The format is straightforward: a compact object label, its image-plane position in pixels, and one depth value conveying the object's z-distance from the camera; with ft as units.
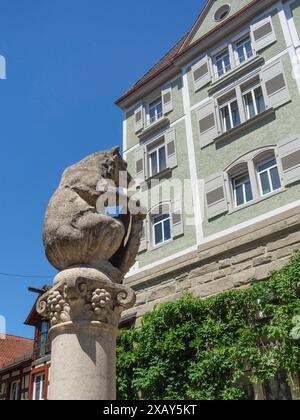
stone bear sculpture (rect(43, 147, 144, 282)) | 13.42
